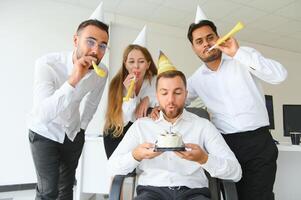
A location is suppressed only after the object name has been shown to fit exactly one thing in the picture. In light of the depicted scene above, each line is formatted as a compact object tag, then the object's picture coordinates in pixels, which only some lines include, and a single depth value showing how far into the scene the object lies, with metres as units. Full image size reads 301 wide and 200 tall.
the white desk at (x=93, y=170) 2.38
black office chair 1.09
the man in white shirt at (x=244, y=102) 1.37
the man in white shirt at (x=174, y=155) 1.17
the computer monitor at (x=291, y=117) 2.68
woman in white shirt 1.61
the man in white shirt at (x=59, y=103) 1.21
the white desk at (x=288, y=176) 2.38
